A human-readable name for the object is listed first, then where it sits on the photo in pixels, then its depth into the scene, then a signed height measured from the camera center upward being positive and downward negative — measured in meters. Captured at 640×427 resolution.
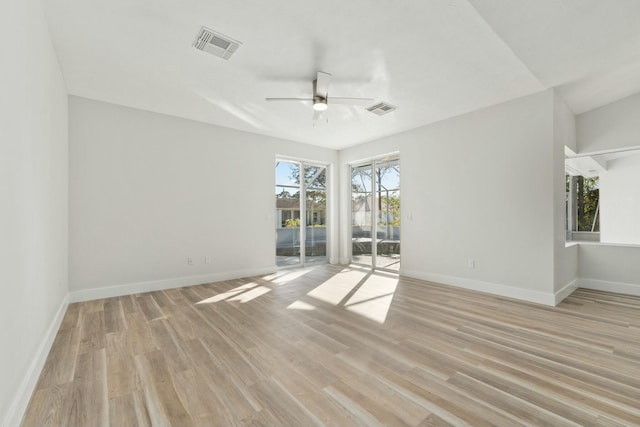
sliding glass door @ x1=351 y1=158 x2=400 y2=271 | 6.10 -0.05
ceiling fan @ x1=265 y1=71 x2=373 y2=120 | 3.33 +1.42
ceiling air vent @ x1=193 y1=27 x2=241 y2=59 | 2.72 +1.68
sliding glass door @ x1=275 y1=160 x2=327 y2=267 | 6.44 -0.02
